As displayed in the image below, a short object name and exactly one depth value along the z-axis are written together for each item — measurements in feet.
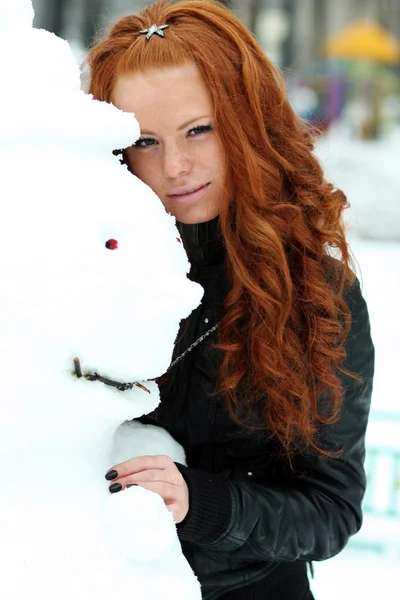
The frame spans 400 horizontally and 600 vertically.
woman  4.95
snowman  4.30
